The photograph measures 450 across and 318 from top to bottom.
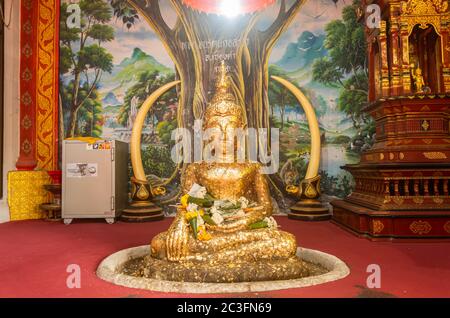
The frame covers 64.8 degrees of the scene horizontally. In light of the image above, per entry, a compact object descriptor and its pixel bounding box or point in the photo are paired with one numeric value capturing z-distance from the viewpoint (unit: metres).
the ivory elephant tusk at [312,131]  6.27
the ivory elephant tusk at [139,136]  6.49
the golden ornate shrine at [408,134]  4.32
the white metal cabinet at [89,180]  5.95
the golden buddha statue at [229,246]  2.72
